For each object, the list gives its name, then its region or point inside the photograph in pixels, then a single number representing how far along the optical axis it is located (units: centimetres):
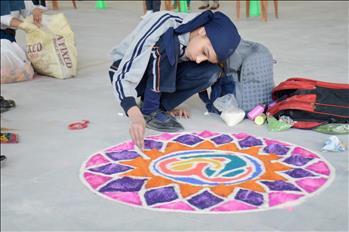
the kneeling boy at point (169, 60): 266
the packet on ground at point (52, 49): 420
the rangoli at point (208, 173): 215
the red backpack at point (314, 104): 285
